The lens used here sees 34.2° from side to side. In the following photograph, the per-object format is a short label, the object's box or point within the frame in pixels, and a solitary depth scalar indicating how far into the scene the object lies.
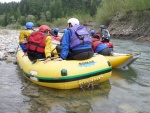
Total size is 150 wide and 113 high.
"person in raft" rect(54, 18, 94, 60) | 6.13
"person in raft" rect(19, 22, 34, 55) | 8.62
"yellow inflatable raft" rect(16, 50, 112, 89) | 5.77
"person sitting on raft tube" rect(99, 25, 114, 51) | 10.24
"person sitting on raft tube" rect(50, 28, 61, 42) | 11.63
